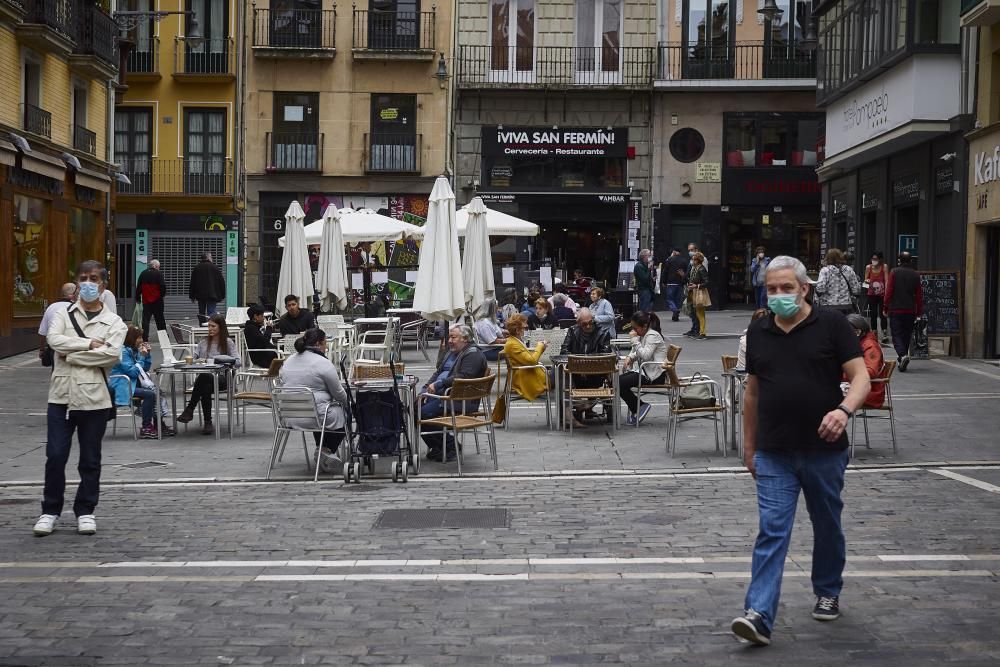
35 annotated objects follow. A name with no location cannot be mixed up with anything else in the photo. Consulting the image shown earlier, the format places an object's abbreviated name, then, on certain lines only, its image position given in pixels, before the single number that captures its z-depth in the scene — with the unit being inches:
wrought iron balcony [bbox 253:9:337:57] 1492.4
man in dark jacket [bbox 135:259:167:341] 1029.8
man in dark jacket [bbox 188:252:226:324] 1082.7
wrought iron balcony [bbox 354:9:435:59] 1486.2
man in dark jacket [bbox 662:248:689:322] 1205.1
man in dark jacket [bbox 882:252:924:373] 779.4
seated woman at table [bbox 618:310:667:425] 573.9
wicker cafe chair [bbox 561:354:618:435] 546.9
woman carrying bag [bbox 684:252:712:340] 1008.9
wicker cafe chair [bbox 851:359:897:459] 490.0
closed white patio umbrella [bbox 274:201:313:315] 912.9
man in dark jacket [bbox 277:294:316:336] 752.3
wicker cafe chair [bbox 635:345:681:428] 569.0
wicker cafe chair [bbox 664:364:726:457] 507.8
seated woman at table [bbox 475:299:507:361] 743.7
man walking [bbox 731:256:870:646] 242.4
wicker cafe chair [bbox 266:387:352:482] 469.4
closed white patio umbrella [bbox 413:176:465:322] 648.4
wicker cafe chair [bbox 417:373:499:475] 474.6
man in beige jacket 358.0
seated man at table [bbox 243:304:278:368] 705.6
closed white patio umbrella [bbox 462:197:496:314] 791.7
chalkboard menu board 852.0
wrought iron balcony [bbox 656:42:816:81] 1470.2
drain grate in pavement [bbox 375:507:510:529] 372.2
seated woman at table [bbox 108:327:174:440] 569.0
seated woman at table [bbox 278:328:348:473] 472.1
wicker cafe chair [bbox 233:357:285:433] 562.0
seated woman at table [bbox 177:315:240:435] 586.2
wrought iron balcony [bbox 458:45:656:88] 1493.6
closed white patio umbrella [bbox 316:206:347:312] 928.9
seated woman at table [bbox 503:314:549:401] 587.8
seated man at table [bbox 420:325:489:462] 506.3
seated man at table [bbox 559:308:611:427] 597.9
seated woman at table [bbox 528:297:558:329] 866.8
